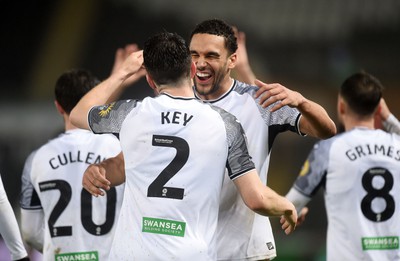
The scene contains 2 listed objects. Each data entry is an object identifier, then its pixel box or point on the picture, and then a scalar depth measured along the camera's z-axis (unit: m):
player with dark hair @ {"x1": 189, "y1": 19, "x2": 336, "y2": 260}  10.24
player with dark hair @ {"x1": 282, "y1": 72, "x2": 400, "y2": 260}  12.77
